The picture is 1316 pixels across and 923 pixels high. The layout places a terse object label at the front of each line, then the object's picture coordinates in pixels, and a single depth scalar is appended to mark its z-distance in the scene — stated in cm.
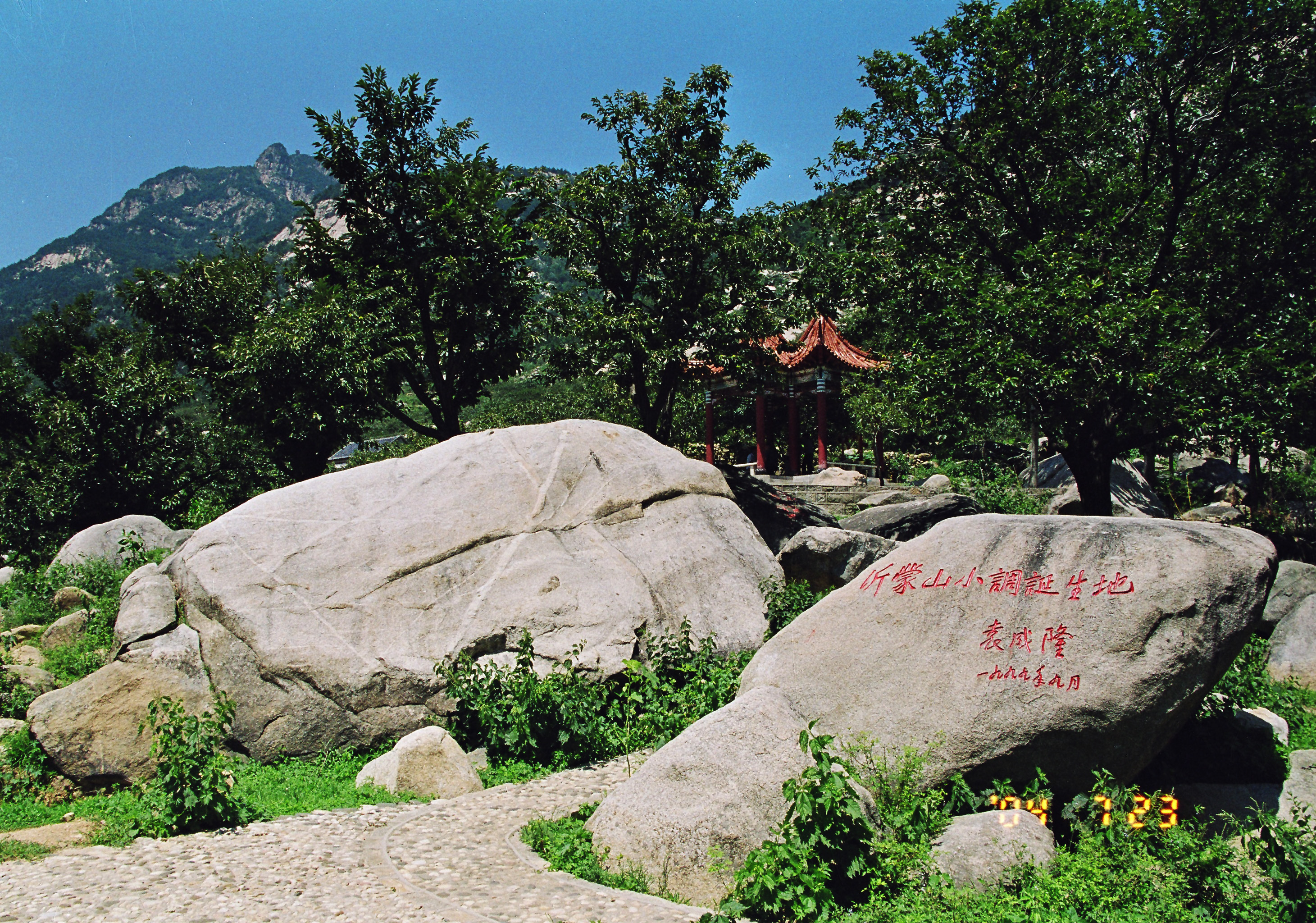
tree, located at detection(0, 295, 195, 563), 1841
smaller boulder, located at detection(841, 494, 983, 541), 1725
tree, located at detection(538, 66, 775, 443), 1608
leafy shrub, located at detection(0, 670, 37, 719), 962
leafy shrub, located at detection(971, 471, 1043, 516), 2142
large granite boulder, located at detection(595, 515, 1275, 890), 614
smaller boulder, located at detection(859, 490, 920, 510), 2362
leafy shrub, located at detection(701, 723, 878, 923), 488
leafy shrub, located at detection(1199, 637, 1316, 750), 845
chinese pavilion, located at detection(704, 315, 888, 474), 2803
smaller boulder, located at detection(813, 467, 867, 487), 2725
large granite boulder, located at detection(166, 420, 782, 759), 845
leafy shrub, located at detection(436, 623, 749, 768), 795
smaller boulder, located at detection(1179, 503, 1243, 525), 1961
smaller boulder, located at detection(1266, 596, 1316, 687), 1057
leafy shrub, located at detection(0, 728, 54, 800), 778
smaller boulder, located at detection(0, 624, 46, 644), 1239
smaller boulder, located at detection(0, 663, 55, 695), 1004
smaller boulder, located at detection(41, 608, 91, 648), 1185
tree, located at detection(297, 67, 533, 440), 1691
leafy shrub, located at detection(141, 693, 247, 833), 611
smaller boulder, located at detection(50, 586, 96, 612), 1301
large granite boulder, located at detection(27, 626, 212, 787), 773
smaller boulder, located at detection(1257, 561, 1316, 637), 1180
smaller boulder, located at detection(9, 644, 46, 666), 1120
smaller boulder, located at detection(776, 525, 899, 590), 1240
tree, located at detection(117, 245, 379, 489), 1598
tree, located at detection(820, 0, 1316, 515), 1283
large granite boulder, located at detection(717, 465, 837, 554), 1633
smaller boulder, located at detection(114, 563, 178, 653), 862
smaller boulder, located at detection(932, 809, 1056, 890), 540
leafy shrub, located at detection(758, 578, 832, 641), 1024
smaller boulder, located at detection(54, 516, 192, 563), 1530
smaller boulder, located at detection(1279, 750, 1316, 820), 688
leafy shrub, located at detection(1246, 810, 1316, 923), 471
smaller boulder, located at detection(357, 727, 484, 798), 713
